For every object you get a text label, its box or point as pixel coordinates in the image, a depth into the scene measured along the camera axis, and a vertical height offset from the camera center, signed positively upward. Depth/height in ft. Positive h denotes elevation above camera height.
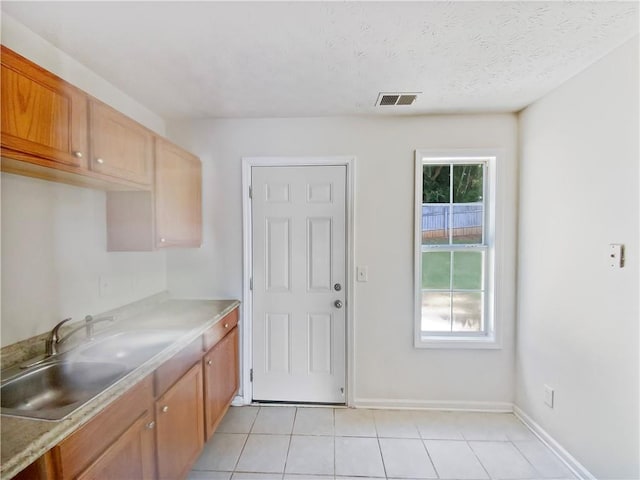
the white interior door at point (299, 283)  7.96 -1.34
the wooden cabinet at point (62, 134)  3.43 +1.41
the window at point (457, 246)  8.00 -0.33
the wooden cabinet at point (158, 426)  3.11 -2.64
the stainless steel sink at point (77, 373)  3.87 -1.98
